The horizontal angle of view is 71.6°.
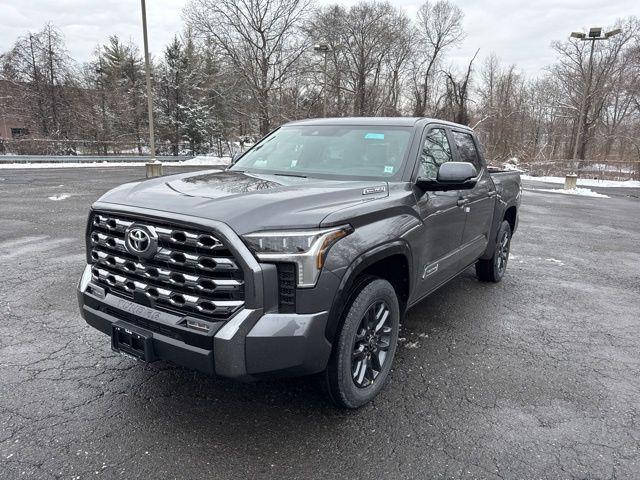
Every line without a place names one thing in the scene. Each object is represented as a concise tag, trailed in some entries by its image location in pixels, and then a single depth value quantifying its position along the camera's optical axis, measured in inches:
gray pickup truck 88.3
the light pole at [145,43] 645.3
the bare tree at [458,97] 1836.4
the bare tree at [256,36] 1358.3
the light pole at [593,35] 732.0
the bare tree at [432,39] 2004.2
